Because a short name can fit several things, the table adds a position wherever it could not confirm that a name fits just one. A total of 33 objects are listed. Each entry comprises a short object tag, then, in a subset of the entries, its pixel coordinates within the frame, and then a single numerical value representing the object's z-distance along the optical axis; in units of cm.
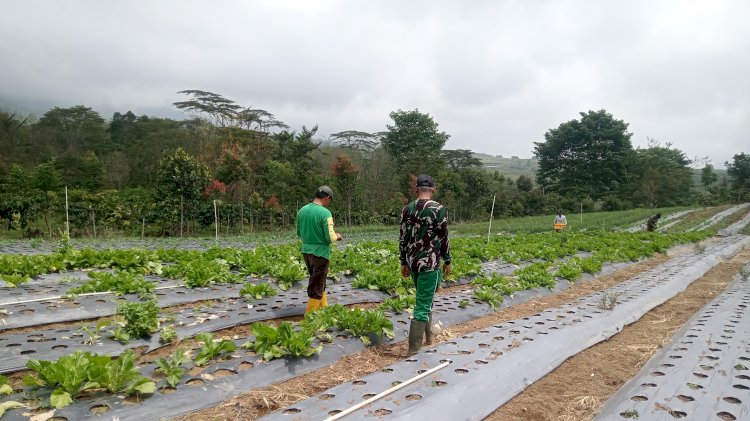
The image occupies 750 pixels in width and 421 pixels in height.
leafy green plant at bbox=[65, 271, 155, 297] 622
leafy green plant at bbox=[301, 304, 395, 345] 493
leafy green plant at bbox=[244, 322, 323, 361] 413
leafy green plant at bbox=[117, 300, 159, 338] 464
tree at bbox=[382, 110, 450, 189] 4125
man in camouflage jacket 467
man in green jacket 567
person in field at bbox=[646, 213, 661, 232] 2321
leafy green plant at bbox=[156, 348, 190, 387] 347
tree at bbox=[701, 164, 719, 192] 5322
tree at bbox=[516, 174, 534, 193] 5491
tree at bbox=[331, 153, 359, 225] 2956
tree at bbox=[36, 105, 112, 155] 3534
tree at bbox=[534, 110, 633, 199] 5016
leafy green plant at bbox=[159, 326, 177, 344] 473
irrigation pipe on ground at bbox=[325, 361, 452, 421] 311
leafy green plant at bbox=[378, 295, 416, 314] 600
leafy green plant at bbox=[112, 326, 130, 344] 454
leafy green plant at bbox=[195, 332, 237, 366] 386
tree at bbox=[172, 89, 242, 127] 3415
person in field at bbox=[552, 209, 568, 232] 1857
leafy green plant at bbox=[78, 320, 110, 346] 428
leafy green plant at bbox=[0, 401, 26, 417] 279
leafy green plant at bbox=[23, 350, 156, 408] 304
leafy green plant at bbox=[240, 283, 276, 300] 653
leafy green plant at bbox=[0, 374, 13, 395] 296
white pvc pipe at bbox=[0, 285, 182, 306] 571
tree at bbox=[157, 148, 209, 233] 2248
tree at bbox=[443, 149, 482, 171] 5103
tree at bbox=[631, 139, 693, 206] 4816
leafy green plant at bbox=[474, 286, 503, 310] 721
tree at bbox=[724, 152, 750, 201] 5034
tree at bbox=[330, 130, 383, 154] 4861
